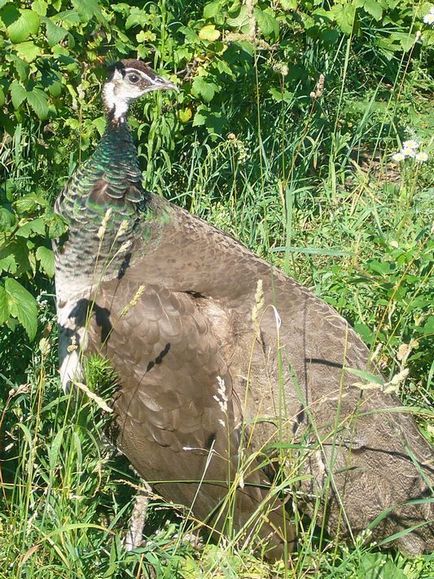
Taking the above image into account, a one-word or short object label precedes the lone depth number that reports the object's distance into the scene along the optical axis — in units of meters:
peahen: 3.58
